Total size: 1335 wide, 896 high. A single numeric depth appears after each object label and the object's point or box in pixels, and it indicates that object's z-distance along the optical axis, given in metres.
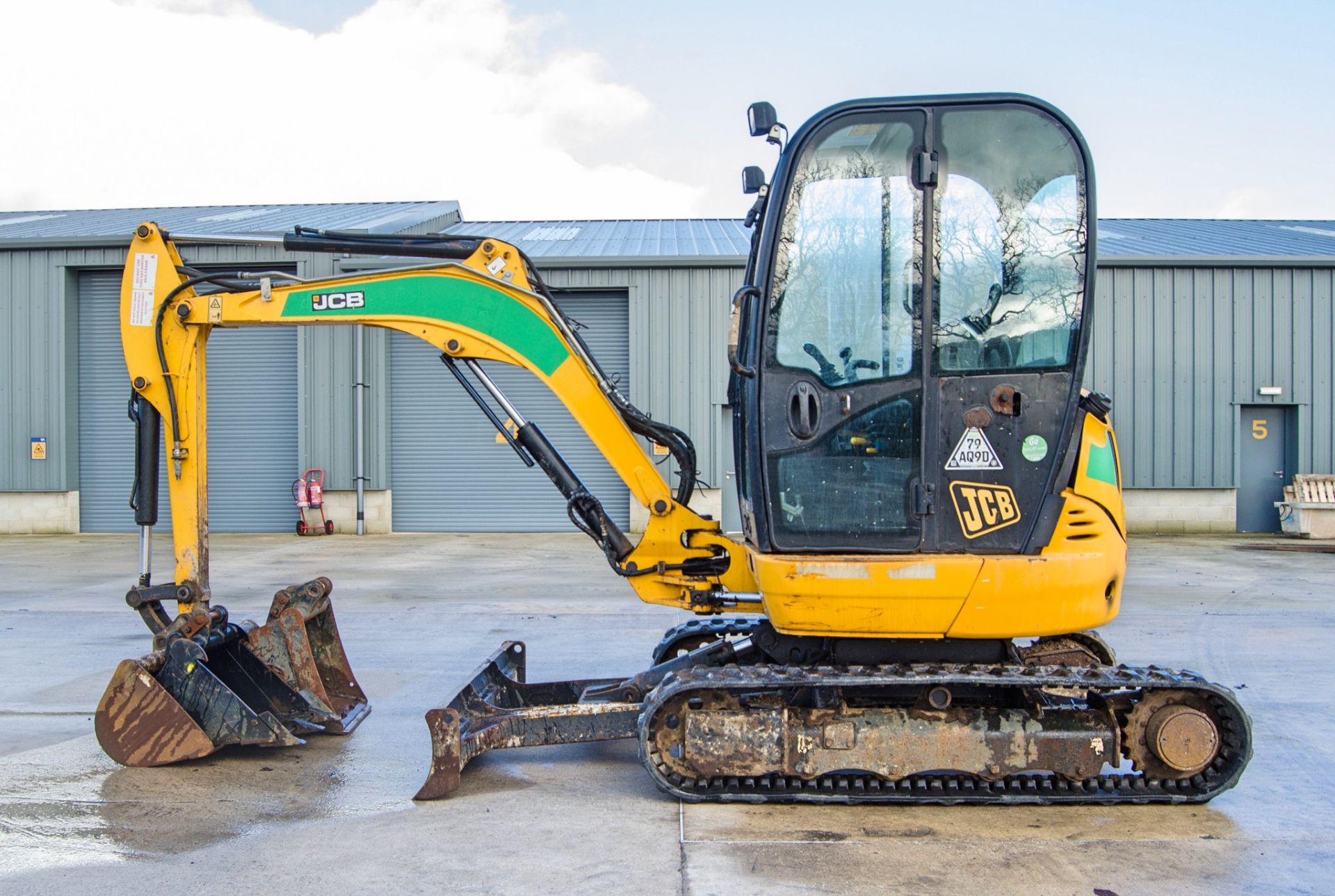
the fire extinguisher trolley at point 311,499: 18.88
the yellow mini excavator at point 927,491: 4.60
